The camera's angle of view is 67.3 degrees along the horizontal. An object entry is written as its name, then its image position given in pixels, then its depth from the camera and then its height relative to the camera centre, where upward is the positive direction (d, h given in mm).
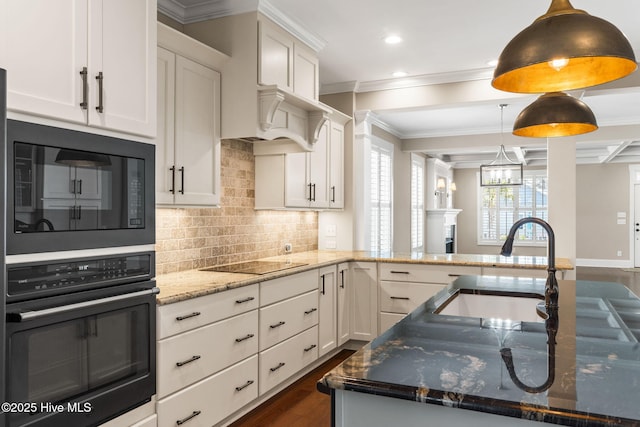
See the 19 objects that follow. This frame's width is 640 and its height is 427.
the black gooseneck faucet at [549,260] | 1930 -183
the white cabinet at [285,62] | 3346 +1178
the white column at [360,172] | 5133 +476
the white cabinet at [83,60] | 1629 +591
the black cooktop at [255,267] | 3293 -372
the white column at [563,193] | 4513 +226
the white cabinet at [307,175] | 3967 +368
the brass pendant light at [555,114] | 2102 +458
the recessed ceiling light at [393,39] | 3842 +1436
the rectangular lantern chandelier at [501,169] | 7675 +764
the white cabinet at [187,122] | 2760 +575
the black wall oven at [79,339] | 1626 -475
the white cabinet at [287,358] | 3158 -1013
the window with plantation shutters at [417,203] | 8344 +239
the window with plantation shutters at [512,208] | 11954 +221
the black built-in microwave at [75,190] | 1627 +97
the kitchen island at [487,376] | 960 -366
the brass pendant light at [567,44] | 1302 +497
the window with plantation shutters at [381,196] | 6445 +279
